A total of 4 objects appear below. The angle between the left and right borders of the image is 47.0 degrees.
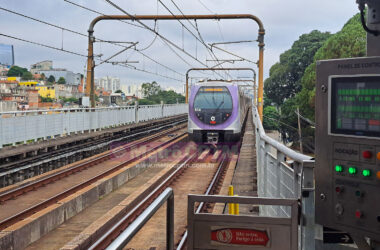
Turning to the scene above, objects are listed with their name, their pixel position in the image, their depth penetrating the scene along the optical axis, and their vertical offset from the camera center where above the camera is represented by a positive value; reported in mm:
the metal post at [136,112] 29403 -420
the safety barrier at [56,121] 14156 -679
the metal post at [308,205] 2967 -672
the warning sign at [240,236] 2926 -885
